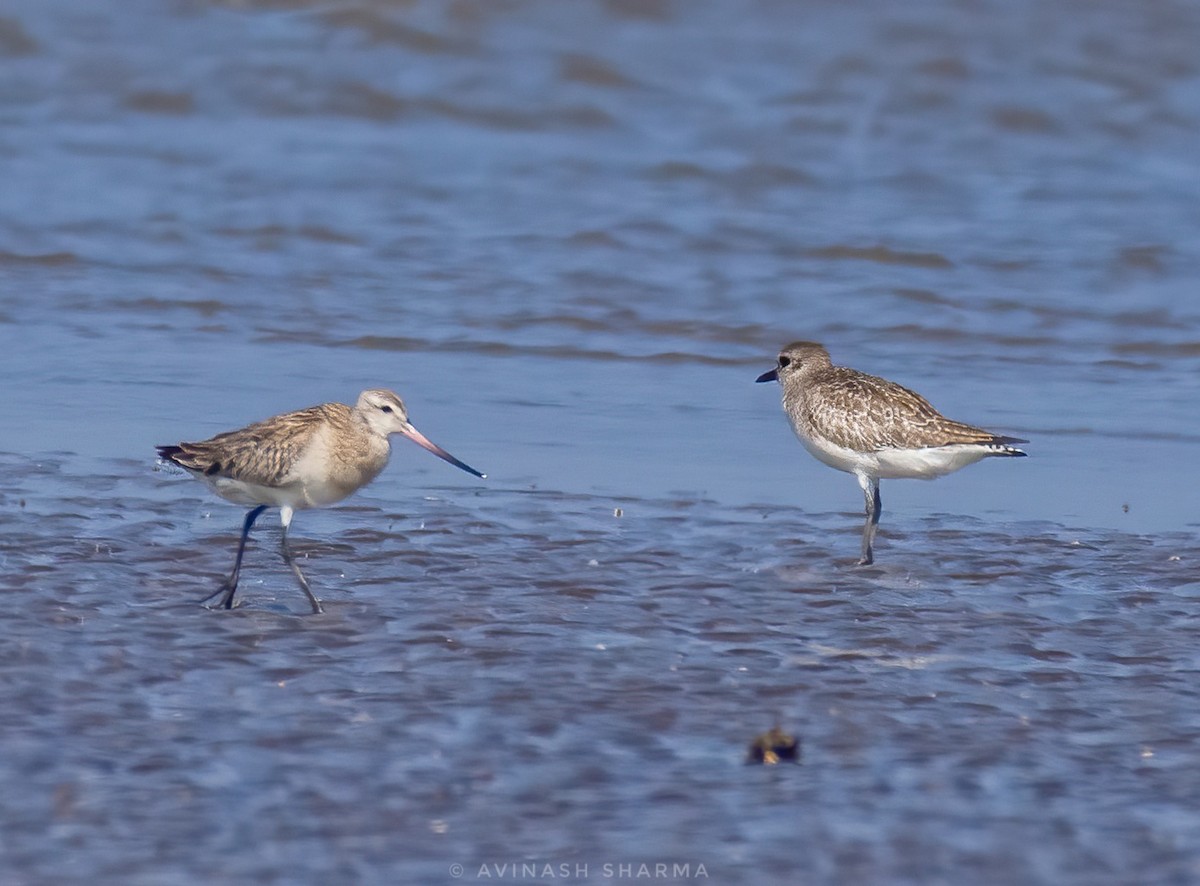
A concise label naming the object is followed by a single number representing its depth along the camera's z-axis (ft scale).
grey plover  54.08
